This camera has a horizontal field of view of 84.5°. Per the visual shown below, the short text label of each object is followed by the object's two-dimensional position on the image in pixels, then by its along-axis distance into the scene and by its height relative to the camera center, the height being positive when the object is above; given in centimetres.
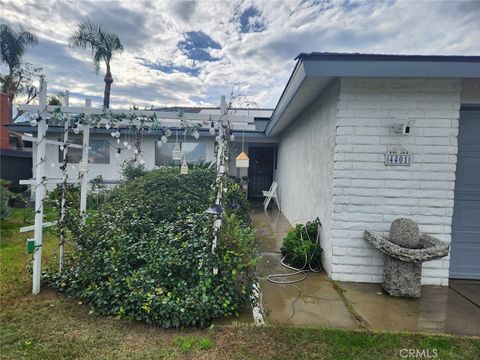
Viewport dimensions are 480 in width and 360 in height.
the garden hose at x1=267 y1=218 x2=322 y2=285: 323 -129
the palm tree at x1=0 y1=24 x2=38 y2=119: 1458 +637
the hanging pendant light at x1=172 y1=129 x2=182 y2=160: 288 +18
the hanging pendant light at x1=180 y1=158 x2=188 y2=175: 303 +1
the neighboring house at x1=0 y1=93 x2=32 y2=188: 989 -19
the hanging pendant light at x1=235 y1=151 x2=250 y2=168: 278 +12
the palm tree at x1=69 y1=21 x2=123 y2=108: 1179 +564
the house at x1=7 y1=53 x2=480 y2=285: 314 +18
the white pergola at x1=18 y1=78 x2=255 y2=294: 270 +48
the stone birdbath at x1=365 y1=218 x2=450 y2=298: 269 -75
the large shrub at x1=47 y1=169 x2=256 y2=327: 231 -101
